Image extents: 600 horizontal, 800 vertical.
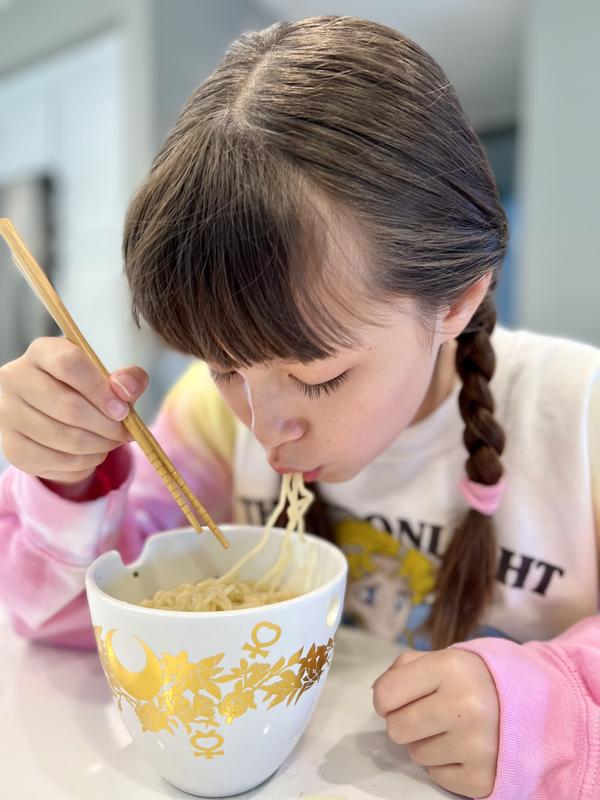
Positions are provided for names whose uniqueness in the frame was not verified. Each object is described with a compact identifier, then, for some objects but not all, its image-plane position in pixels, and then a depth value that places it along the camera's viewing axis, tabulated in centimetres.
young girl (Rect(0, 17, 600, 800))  43
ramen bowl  39
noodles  50
